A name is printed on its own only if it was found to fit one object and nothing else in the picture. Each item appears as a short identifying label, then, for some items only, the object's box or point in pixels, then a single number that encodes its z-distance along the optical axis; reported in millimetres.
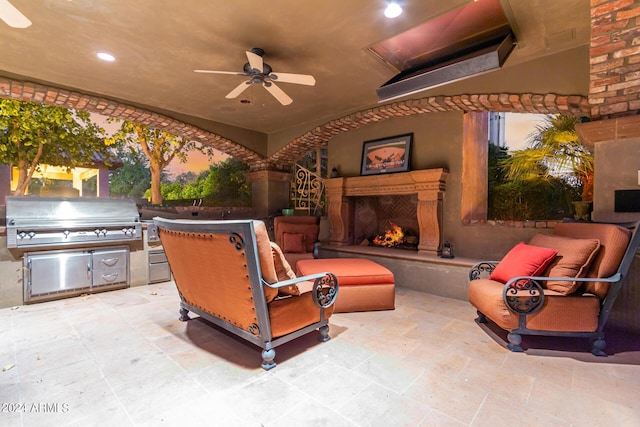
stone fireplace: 4254
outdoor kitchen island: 3318
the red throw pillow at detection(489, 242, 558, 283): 2421
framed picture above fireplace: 4633
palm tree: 3342
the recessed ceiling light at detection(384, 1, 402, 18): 2369
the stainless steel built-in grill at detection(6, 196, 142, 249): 3338
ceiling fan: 2973
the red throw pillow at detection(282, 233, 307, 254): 4727
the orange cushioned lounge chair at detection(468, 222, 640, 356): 2168
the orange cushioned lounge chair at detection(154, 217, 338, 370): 1877
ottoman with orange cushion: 3135
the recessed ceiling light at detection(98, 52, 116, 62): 3115
